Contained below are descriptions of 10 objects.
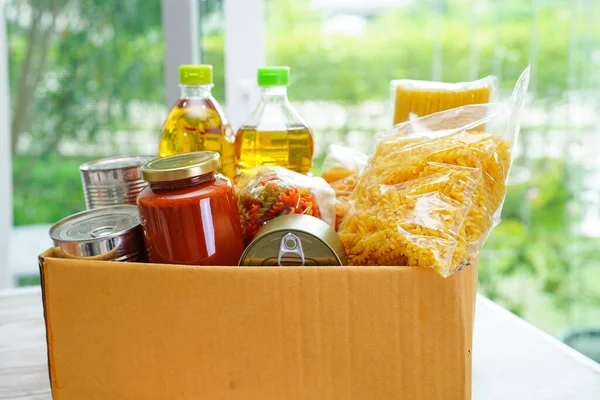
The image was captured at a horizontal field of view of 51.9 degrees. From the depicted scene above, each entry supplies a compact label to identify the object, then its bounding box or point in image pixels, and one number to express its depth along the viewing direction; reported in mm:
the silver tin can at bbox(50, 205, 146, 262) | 596
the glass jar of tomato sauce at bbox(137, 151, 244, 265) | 585
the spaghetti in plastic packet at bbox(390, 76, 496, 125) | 771
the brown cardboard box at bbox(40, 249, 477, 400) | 556
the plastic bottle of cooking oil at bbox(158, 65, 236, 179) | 783
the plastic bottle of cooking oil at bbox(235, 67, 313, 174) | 807
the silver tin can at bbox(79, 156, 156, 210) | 727
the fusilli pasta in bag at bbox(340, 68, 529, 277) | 573
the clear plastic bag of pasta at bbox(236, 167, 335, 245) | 672
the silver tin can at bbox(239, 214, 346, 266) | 581
